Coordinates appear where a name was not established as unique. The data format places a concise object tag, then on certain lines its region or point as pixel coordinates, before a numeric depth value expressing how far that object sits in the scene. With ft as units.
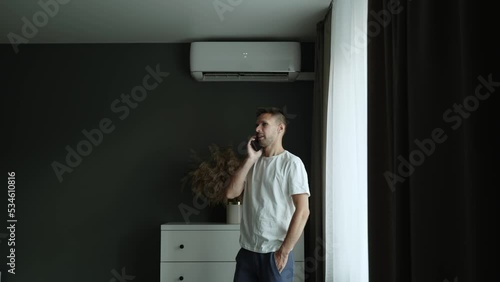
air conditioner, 13.42
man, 8.43
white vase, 12.77
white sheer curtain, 7.95
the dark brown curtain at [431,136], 3.38
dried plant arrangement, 12.60
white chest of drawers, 12.27
